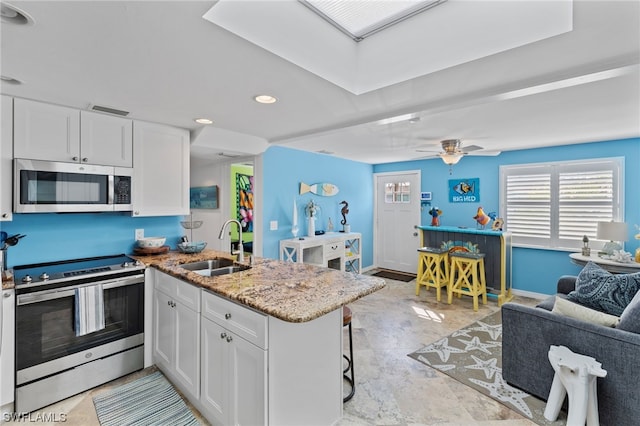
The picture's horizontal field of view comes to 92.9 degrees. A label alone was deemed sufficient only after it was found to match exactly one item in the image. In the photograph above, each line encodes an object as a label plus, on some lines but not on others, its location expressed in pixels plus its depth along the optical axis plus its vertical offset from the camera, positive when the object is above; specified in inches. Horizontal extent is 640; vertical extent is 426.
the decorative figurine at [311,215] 178.9 -2.9
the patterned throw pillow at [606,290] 86.2 -22.8
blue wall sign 195.5 +14.0
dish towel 84.3 -28.7
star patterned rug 83.7 -52.1
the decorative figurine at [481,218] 176.6 -3.6
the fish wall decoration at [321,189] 178.5 +13.4
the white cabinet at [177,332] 79.0 -35.2
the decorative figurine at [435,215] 199.8 -2.4
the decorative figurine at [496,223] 175.9 -6.4
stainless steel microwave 85.4 +6.3
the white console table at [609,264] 128.2 -22.2
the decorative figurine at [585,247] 147.3 -16.8
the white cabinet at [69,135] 87.4 +22.9
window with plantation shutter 152.5 +6.8
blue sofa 69.4 -36.1
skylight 62.2 +42.8
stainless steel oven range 78.7 -33.8
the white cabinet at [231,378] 60.5 -36.9
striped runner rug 77.2 -53.5
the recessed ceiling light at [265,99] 87.8 +32.8
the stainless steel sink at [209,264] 105.8 -19.6
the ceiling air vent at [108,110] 95.7 +31.8
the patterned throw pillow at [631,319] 71.3 -25.3
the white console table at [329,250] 162.2 -23.4
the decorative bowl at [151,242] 115.3 -12.8
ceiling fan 147.1 +30.9
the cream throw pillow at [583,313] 77.8 -27.0
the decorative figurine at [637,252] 130.2 -16.8
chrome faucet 99.7 -14.5
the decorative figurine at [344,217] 204.2 -4.9
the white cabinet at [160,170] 110.3 +14.8
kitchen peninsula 60.2 -29.9
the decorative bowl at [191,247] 119.0 -15.0
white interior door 226.2 -6.7
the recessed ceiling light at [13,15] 47.3 +31.3
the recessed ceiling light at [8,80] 73.0 +31.5
